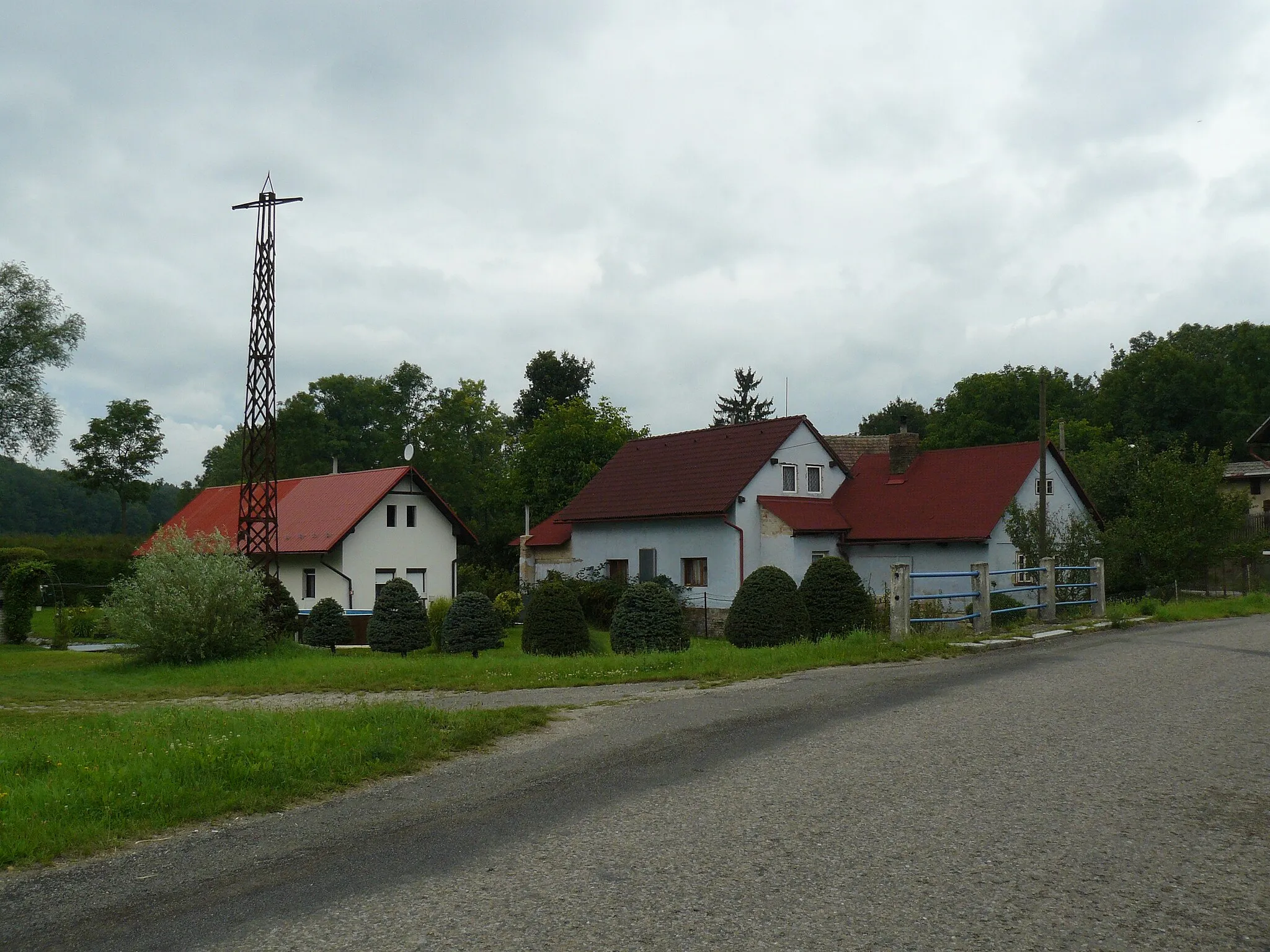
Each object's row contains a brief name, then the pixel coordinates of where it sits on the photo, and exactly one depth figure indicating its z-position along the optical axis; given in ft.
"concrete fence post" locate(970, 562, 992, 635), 65.92
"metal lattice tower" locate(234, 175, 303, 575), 96.68
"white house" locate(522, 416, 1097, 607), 123.13
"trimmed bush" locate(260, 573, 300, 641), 91.64
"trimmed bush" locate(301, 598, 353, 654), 97.96
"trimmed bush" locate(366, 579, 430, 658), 88.48
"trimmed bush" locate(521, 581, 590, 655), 75.61
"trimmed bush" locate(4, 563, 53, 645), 109.09
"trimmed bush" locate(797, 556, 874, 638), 72.13
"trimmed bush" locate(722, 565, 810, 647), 70.33
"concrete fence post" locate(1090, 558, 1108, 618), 77.82
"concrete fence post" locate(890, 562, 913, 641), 59.41
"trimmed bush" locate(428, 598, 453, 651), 102.27
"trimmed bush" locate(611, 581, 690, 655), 74.28
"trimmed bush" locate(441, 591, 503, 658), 82.94
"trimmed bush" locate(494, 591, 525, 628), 128.47
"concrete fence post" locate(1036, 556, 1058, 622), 73.82
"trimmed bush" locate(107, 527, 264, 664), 79.71
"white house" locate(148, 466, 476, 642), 136.36
